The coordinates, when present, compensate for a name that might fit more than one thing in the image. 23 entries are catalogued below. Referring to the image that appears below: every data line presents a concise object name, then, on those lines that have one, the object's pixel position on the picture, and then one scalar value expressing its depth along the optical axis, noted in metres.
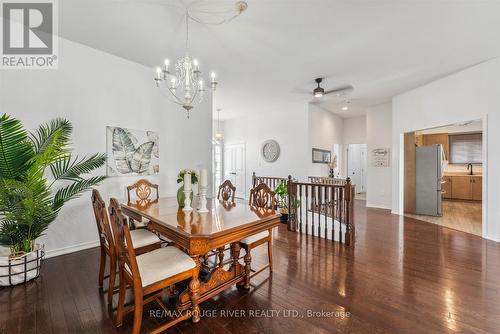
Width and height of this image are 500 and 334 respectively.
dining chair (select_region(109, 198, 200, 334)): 1.47
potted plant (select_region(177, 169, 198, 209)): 2.38
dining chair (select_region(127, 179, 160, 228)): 2.80
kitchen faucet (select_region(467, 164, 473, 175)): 6.99
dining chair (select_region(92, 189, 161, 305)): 1.78
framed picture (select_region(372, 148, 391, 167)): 6.08
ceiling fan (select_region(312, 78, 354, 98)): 4.38
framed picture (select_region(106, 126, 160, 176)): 3.43
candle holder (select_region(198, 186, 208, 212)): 2.22
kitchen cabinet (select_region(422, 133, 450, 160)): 7.29
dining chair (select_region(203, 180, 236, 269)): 2.51
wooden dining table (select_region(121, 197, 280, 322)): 1.64
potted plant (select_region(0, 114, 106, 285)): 2.09
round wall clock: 7.00
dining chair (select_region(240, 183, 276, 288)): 2.23
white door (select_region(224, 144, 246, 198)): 7.98
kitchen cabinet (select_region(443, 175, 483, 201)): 6.61
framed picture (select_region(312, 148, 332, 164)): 6.52
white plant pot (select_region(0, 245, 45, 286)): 2.22
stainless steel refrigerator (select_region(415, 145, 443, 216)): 5.05
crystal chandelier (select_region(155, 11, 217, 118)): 2.45
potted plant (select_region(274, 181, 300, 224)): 4.59
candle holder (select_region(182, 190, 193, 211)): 2.31
